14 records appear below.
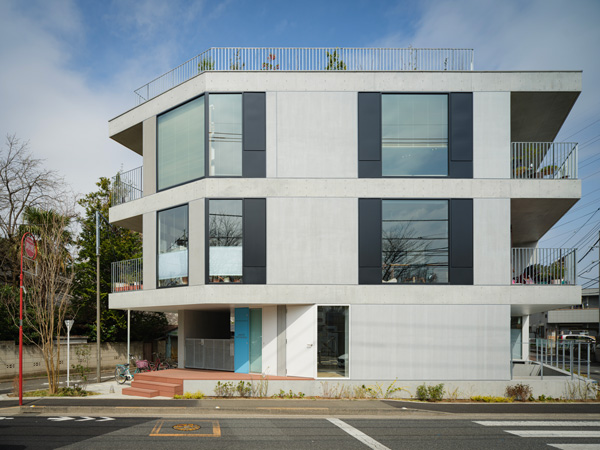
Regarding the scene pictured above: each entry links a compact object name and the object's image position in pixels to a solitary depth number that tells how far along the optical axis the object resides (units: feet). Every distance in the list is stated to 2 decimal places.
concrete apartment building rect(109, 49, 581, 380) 56.13
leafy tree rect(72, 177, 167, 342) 101.76
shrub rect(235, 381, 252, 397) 53.68
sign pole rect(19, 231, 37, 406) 53.11
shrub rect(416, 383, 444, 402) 53.21
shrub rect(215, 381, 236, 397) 53.83
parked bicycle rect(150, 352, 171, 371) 74.18
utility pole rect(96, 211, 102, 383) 72.33
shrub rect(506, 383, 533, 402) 53.31
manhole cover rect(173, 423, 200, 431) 39.17
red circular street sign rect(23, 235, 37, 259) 53.59
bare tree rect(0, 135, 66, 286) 97.91
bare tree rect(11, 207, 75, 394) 59.82
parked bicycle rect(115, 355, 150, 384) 70.13
